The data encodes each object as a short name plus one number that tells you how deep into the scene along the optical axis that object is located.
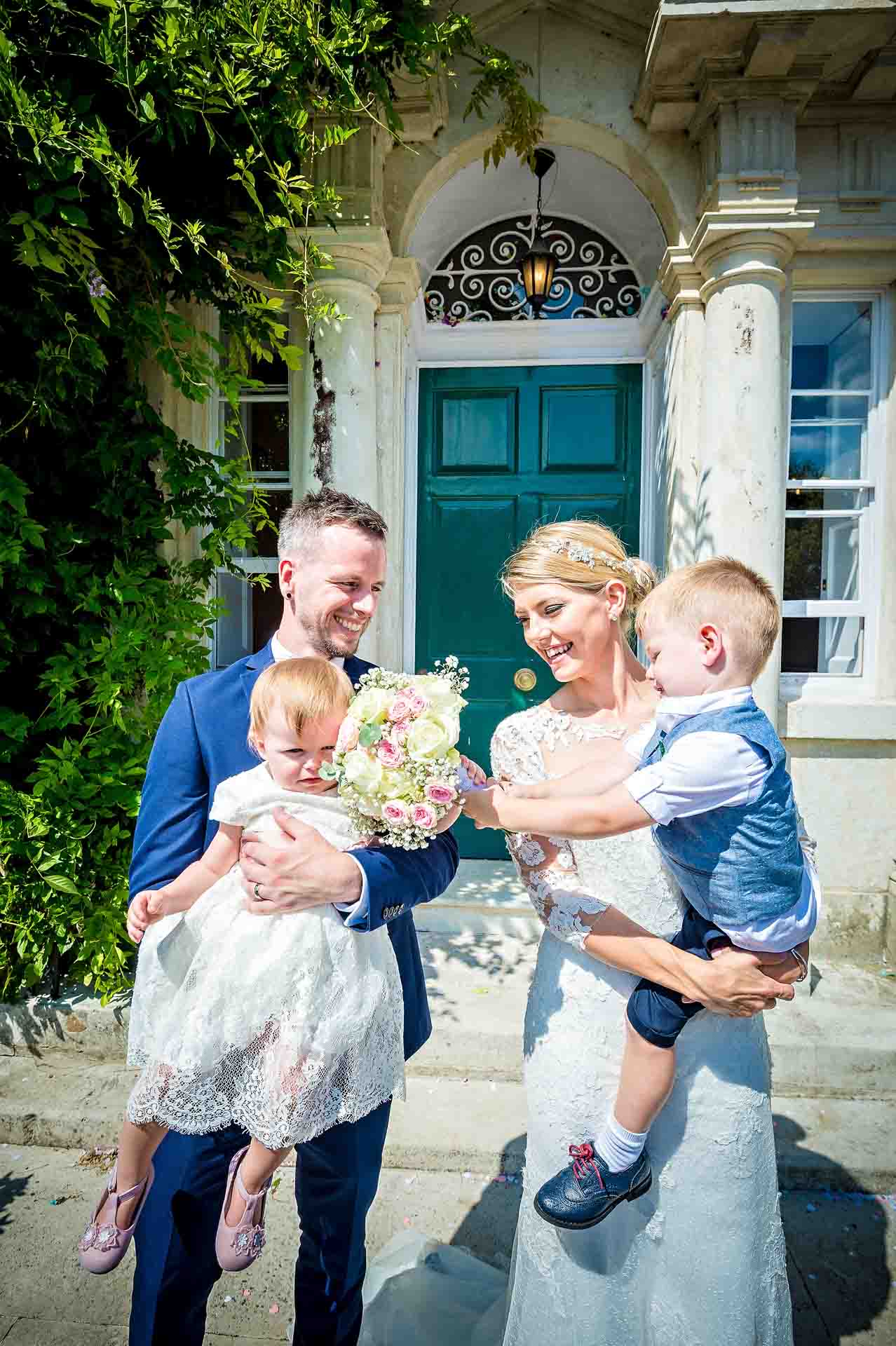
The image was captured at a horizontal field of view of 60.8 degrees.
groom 1.71
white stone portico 4.14
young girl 1.74
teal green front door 5.40
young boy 1.61
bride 1.72
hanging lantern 5.10
